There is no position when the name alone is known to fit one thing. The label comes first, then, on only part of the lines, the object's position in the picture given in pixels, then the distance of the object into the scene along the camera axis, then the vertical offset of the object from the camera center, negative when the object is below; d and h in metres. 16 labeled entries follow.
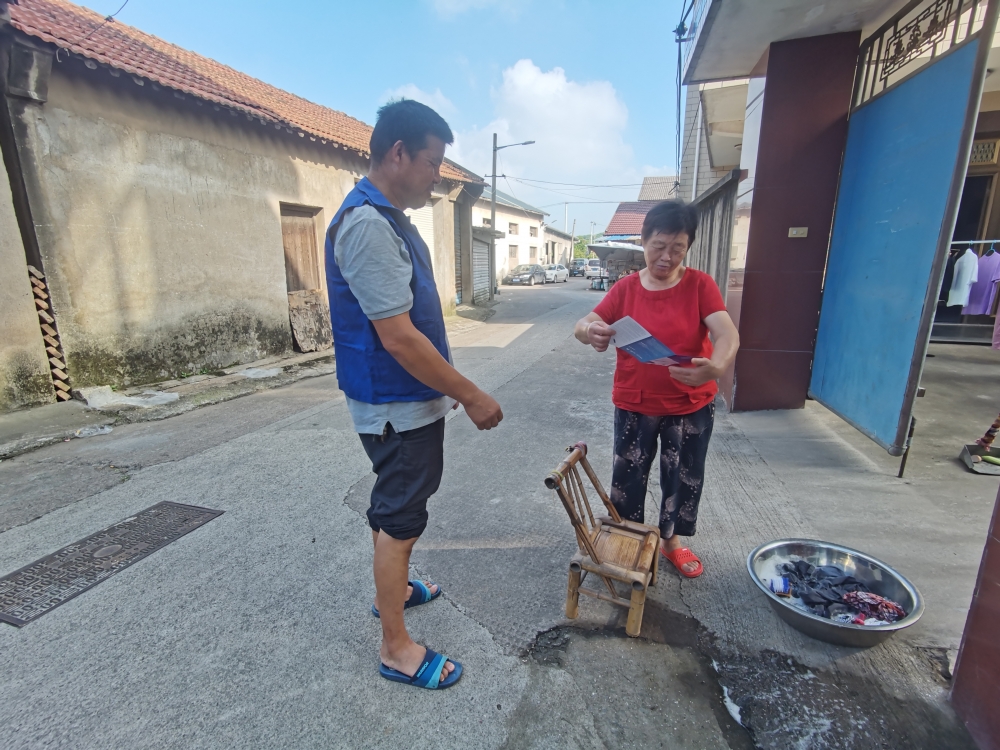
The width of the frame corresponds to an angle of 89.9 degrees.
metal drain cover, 2.32 -1.55
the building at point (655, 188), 29.85 +4.17
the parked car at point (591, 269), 35.39 -0.84
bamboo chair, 1.98 -1.27
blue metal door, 2.91 +0.27
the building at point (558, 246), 44.84 +1.05
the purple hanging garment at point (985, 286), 6.43 -0.37
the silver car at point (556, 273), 32.07 -1.06
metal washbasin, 1.88 -1.37
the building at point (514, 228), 28.53 +1.91
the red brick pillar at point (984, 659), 1.52 -1.24
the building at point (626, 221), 26.84 +1.97
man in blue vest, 1.53 -0.28
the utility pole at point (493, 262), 17.89 -0.18
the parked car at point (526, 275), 29.25 -1.03
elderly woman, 2.10 -0.49
